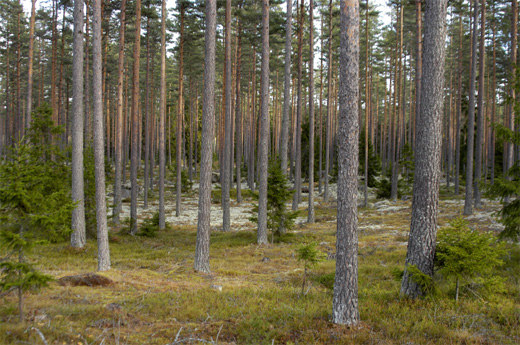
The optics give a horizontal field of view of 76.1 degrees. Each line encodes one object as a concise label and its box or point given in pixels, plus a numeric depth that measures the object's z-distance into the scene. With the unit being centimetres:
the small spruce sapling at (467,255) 673
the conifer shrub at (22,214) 537
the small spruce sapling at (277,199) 1630
